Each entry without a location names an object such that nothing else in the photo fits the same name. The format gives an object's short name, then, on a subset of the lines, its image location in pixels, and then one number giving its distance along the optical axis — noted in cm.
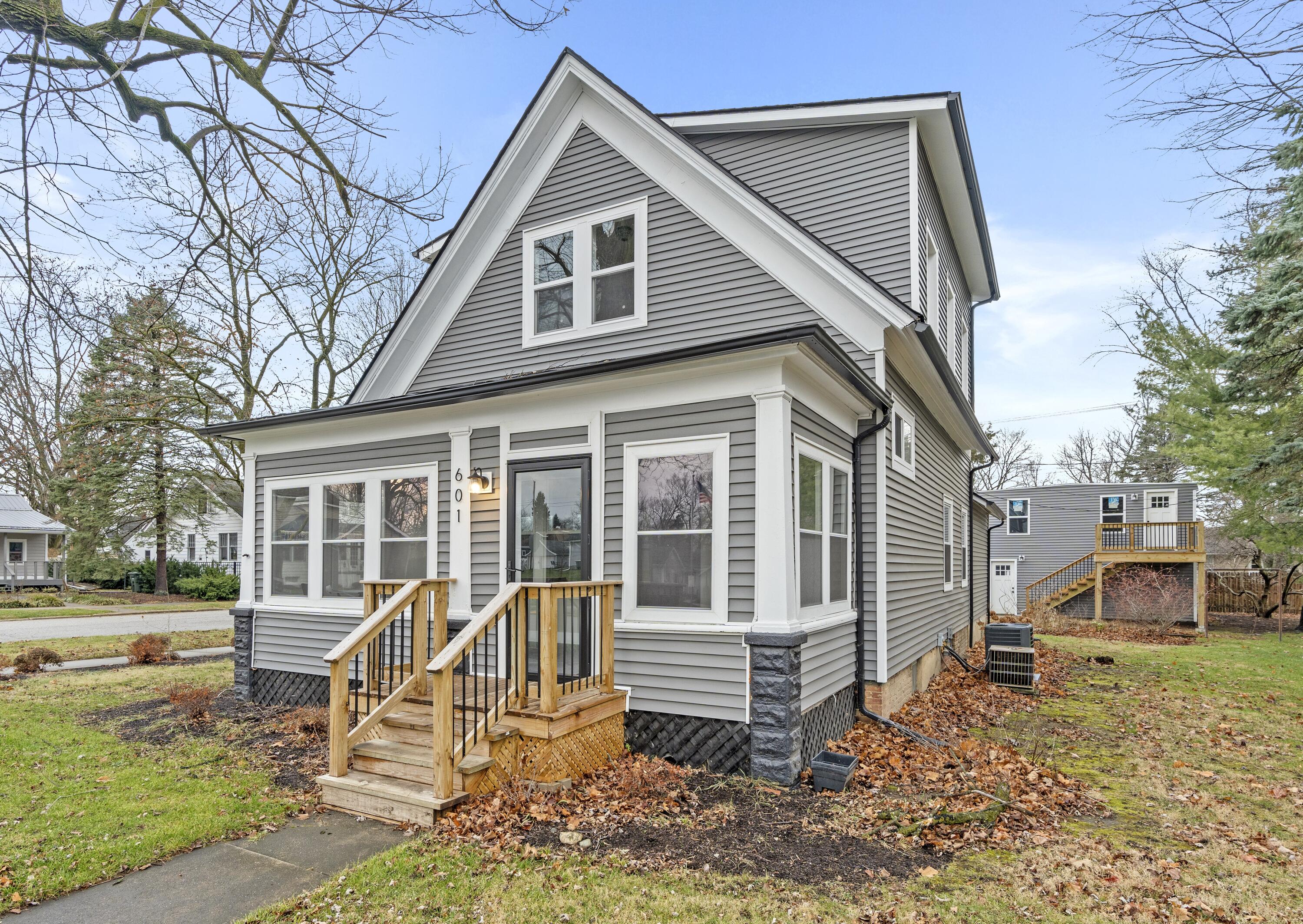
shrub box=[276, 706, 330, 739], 722
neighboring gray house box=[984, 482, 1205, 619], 2125
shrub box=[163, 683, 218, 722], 775
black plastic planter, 546
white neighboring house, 2903
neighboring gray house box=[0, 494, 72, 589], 3112
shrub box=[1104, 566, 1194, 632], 1944
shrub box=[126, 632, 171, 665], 1244
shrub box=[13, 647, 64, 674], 1159
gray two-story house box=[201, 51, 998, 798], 592
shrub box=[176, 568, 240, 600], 2803
